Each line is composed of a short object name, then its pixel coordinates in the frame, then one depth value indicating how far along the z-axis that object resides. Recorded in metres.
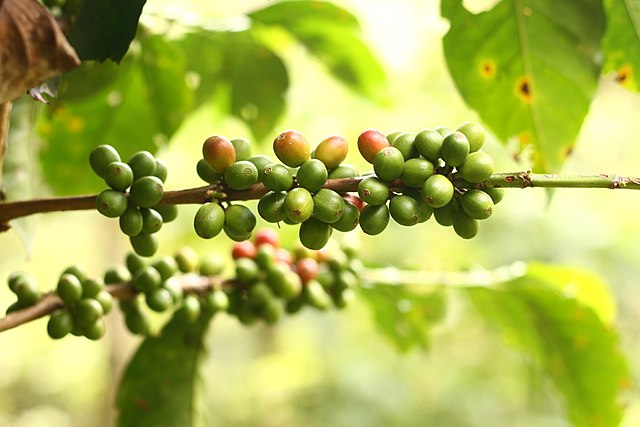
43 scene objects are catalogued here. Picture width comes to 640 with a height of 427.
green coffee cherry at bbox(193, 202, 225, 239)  0.69
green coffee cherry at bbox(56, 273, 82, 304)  0.76
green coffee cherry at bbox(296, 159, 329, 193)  0.69
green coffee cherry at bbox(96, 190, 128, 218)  0.70
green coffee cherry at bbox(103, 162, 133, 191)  0.71
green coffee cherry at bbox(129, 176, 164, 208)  0.71
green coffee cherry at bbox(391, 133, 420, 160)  0.70
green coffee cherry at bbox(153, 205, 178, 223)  0.74
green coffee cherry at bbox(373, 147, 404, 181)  0.69
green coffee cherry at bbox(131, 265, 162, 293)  0.80
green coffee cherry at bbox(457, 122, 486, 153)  0.70
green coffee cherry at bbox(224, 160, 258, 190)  0.70
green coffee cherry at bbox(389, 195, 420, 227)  0.69
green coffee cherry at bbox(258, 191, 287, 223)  0.69
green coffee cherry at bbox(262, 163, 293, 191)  0.70
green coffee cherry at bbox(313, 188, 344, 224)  0.69
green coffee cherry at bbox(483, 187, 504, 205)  0.70
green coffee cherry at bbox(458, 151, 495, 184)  0.69
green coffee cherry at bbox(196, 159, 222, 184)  0.72
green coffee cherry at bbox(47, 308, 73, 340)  0.76
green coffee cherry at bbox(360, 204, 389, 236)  0.70
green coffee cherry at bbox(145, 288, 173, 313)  0.80
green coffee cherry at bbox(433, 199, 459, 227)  0.70
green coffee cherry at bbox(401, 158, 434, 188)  0.69
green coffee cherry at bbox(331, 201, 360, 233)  0.70
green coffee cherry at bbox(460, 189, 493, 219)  0.68
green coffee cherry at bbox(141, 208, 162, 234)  0.72
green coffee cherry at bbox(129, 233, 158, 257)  0.73
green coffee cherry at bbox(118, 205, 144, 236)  0.71
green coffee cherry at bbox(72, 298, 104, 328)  0.76
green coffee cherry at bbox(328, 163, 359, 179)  0.71
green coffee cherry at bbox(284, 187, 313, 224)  0.68
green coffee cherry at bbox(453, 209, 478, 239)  0.70
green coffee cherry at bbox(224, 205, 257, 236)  0.70
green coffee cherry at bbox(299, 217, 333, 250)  0.70
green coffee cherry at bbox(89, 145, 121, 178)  0.72
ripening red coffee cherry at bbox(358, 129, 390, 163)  0.70
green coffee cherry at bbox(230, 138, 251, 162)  0.72
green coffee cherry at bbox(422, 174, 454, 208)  0.68
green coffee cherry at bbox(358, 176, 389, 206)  0.69
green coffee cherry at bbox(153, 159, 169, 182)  0.74
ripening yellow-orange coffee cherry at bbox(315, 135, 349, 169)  0.71
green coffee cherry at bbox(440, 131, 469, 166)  0.69
